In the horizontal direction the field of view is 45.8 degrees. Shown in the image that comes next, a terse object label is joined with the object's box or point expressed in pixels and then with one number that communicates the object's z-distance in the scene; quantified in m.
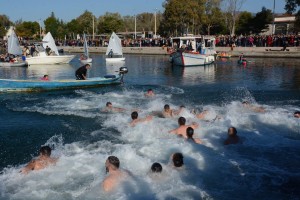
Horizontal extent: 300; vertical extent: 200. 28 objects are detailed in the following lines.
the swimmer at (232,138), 10.80
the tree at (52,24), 89.88
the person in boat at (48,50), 38.34
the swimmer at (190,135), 10.59
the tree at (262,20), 61.94
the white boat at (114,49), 38.56
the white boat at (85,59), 38.40
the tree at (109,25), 83.62
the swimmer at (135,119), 12.38
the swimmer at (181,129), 11.01
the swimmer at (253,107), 14.22
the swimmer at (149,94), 18.07
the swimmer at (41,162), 8.50
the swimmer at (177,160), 8.48
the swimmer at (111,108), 14.59
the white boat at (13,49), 35.19
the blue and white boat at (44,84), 18.91
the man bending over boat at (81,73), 20.81
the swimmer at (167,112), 13.41
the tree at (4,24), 90.19
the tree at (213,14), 65.81
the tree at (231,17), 60.49
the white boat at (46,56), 36.75
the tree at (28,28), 92.69
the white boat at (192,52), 33.94
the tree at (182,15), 59.83
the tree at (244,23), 64.62
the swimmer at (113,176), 7.61
